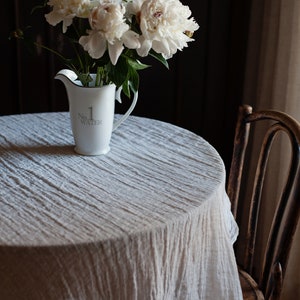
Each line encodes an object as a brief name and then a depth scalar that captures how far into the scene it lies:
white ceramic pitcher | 1.17
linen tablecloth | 0.85
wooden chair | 1.24
